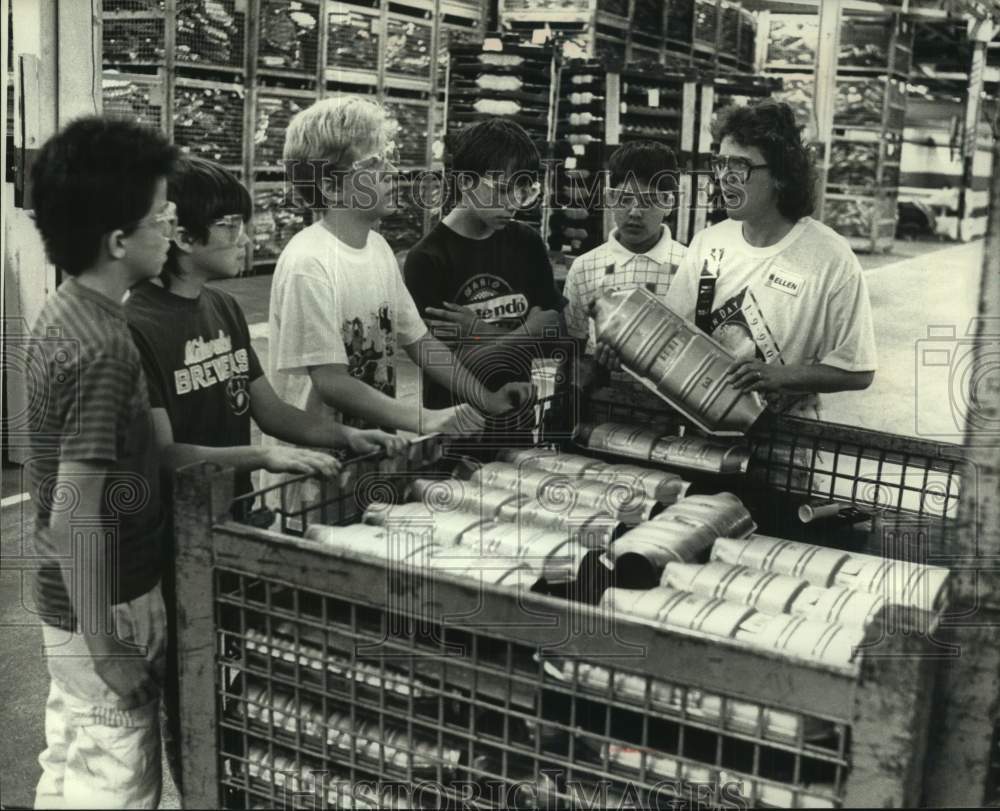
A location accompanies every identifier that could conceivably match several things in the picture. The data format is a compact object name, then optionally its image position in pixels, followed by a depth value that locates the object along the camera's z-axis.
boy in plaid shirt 3.55
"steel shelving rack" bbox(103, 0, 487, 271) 7.96
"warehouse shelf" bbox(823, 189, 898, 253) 14.34
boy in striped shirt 1.59
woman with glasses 2.69
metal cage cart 1.16
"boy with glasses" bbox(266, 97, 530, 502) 2.46
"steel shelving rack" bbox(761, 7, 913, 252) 14.05
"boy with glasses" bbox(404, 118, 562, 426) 3.03
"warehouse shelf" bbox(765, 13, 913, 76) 13.11
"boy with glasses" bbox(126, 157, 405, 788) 1.97
